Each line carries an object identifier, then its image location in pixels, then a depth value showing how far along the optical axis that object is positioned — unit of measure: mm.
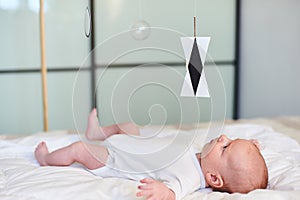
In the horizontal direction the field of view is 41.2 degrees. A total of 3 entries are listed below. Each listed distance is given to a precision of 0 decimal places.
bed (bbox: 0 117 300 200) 860
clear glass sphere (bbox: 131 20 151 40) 1130
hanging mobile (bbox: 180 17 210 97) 944
